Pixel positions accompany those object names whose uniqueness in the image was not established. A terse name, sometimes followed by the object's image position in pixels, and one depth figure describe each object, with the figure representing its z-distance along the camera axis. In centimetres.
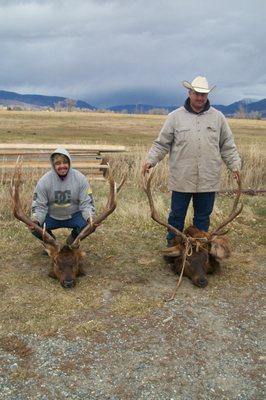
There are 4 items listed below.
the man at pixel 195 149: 684
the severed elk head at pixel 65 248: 652
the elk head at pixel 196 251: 677
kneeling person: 688
